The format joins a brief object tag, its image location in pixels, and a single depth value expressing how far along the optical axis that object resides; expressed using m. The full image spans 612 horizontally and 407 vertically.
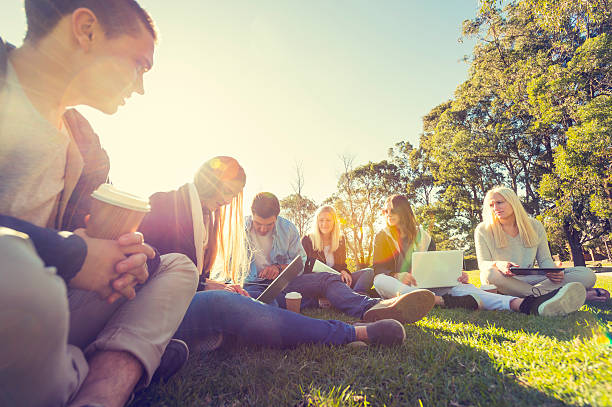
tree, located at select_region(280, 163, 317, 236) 27.56
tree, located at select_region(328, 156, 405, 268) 24.17
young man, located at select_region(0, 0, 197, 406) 0.72
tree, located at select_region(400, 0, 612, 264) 11.37
